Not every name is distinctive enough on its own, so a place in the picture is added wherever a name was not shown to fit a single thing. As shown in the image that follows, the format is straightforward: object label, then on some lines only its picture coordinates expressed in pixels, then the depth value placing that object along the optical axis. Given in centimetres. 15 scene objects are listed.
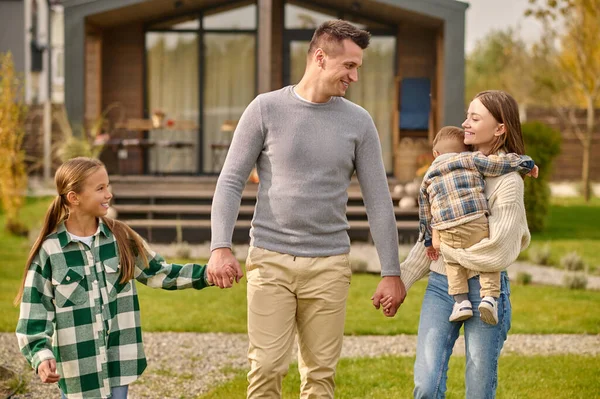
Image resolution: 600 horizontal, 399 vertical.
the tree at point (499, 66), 3266
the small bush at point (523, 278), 961
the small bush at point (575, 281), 947
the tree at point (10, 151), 1290
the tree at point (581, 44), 1895
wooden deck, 1273
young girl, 354
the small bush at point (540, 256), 1129
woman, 351
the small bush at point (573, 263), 1062
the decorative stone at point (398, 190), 1326
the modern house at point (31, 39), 2953
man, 365
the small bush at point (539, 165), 1376
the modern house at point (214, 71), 1498
